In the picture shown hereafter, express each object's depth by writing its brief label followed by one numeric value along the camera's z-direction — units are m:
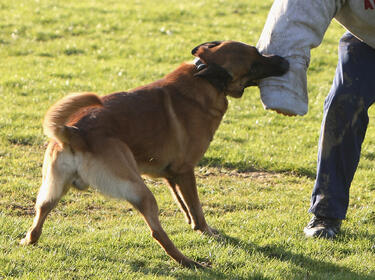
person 9.27
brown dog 8.59
